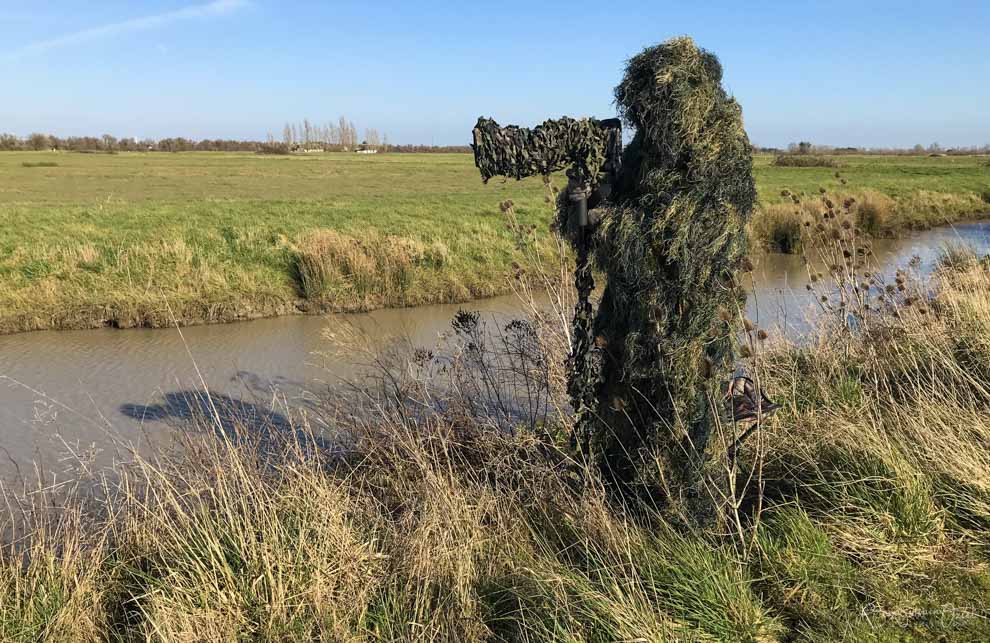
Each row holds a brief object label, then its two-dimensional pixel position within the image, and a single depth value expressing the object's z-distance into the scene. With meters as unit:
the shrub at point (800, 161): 52.38
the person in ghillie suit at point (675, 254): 2.51
